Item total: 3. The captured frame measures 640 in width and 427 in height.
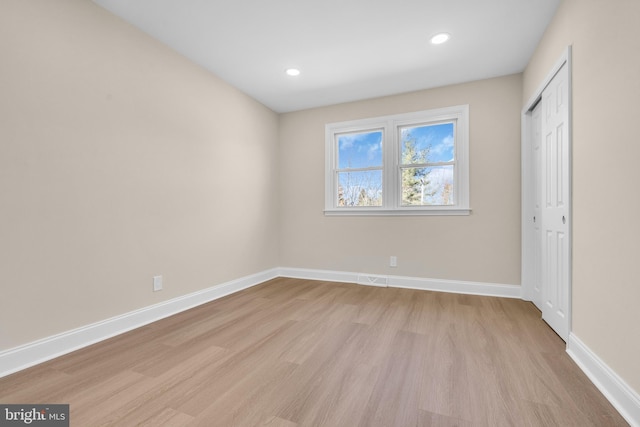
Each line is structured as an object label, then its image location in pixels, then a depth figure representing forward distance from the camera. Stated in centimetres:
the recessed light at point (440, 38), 257
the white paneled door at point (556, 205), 206
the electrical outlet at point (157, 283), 261
